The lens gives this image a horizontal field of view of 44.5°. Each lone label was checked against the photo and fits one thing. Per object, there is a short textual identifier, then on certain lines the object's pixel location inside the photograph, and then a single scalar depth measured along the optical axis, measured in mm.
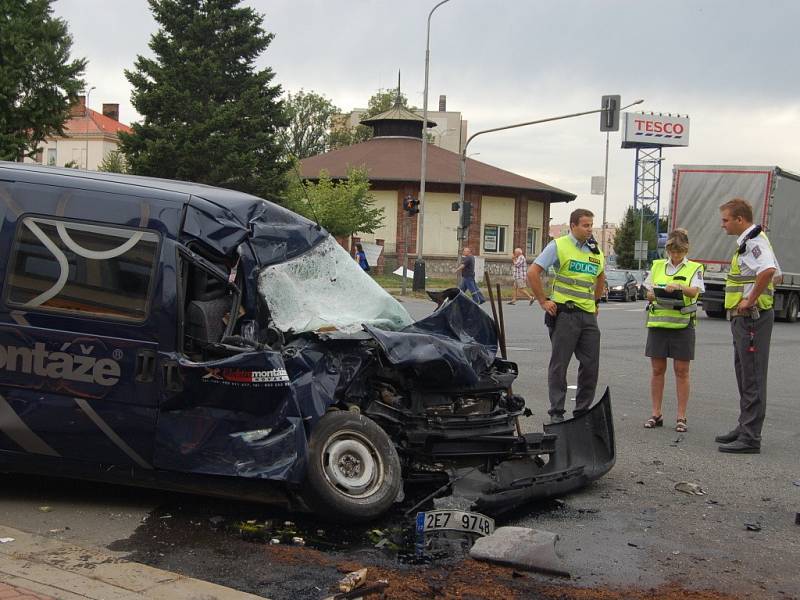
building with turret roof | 53969
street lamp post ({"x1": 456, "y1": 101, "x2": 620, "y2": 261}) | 33575
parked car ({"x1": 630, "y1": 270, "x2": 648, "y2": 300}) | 44000
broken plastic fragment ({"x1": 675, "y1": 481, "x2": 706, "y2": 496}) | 6547
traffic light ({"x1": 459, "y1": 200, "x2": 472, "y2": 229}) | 34094
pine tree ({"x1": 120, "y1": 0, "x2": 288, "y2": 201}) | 37594
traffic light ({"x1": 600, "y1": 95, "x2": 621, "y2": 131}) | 29906
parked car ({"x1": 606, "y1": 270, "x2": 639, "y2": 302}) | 41094
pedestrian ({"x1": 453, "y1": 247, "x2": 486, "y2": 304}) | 30452
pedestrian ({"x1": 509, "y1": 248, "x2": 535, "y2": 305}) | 32719
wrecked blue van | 5344
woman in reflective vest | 8695
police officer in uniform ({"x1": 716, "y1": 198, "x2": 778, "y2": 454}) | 7789
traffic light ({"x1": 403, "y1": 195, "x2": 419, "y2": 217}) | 34656
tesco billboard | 85938
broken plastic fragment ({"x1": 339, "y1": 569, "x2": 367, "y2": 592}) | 4352
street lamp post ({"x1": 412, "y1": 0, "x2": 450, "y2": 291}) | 36500
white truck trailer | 25453
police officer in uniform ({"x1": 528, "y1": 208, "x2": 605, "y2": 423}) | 7996
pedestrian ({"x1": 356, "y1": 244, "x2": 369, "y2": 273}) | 33719
